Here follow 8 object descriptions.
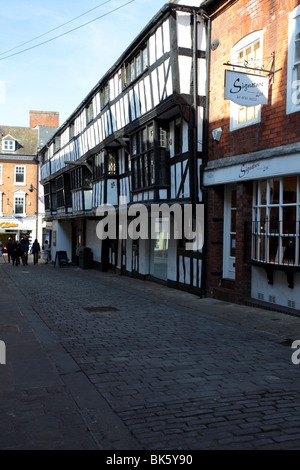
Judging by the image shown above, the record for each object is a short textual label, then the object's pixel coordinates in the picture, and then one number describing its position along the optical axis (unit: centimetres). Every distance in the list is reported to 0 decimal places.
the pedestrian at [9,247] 3087
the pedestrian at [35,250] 2899
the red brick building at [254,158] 925
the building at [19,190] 4416
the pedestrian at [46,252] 3032
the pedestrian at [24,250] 2752
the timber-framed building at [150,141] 1250
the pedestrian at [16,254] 2761
